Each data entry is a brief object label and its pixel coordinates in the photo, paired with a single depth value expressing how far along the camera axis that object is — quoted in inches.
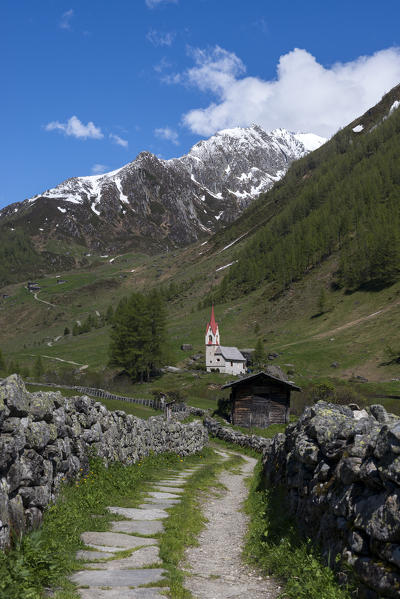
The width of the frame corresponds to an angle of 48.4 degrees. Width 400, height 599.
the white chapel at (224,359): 4229.8
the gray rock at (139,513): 465.7
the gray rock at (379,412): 580.0
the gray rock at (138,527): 410.6
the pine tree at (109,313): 7651.6
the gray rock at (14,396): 327.0
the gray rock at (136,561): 311.7
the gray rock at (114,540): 363.9
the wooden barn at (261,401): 2036.2
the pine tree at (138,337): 3708.2
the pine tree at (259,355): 4128.9
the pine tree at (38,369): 3377.5
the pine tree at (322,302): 5208.7
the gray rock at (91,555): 320.8
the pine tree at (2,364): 3510.8
